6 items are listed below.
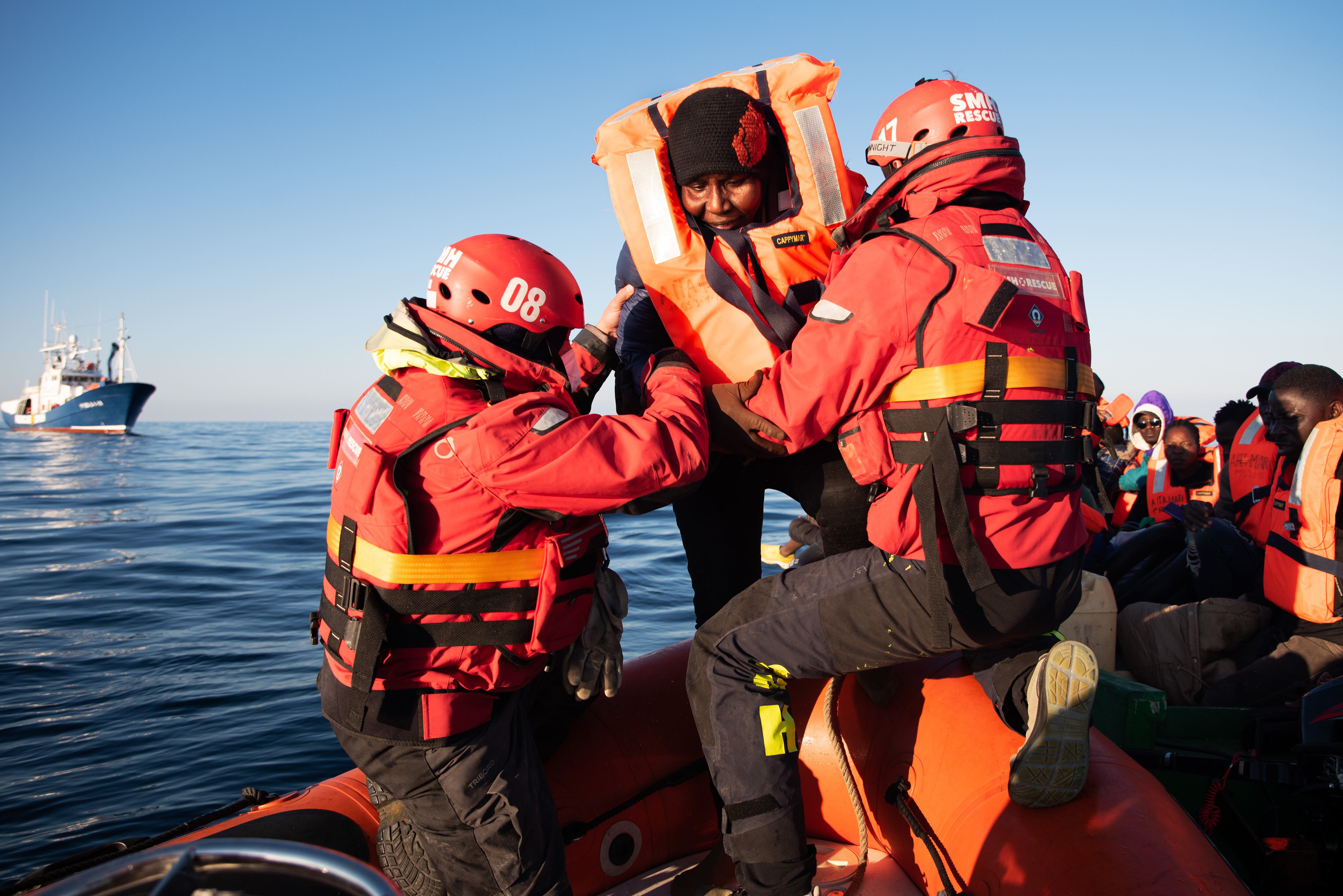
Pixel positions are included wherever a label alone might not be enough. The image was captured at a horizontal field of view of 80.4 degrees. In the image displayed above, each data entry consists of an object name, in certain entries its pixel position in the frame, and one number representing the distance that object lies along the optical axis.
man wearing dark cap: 4.60
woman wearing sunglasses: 8.92
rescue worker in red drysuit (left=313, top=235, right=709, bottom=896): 1.93
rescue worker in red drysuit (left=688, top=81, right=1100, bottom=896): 1.93
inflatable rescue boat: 1.91
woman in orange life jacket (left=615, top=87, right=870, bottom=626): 2.46
